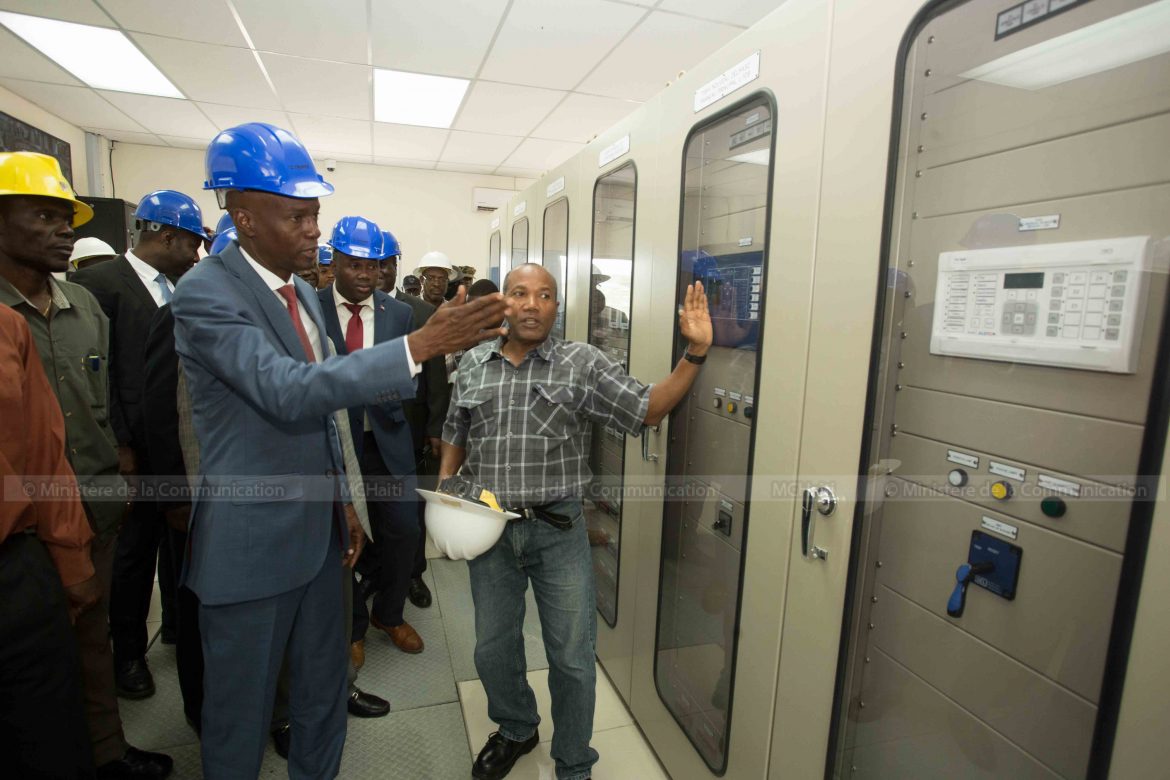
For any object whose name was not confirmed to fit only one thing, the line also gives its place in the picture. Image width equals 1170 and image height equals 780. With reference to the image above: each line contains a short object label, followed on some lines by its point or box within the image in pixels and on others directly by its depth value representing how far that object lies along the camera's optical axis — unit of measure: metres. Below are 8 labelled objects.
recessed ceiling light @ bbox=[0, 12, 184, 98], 4.05
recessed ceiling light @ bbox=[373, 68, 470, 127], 4.79
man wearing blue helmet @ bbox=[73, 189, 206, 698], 2.29
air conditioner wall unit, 8.40
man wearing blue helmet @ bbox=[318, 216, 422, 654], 2.51
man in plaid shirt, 1.82
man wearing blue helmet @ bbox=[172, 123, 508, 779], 1.26
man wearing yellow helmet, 1.76
